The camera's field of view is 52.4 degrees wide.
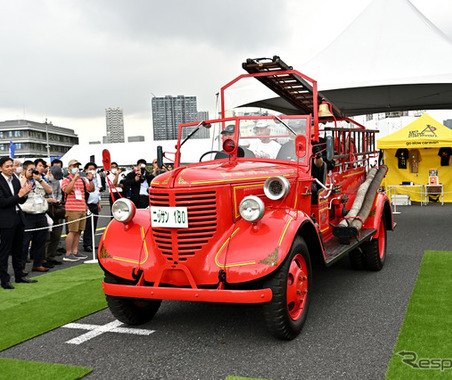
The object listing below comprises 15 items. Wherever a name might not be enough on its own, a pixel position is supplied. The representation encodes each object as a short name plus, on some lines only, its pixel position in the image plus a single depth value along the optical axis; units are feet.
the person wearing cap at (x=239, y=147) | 16.52
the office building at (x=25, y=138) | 321.32
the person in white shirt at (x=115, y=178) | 28.50
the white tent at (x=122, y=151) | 142.45
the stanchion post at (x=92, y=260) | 26.41
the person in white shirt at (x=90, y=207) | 29.53
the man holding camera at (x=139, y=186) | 29.99
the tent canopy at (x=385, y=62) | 36.22
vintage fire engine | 12.50
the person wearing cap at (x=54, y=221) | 26.29
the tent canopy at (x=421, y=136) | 49.34
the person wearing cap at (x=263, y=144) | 16.76
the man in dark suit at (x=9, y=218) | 20.22
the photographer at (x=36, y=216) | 23.63
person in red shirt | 27.66
